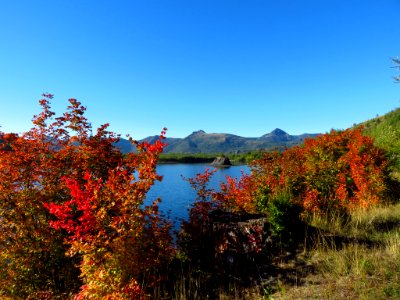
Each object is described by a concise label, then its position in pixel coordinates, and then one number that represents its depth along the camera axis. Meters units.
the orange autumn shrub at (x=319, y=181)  11.39
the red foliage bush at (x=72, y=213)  6.22
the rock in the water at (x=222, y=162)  105.18
